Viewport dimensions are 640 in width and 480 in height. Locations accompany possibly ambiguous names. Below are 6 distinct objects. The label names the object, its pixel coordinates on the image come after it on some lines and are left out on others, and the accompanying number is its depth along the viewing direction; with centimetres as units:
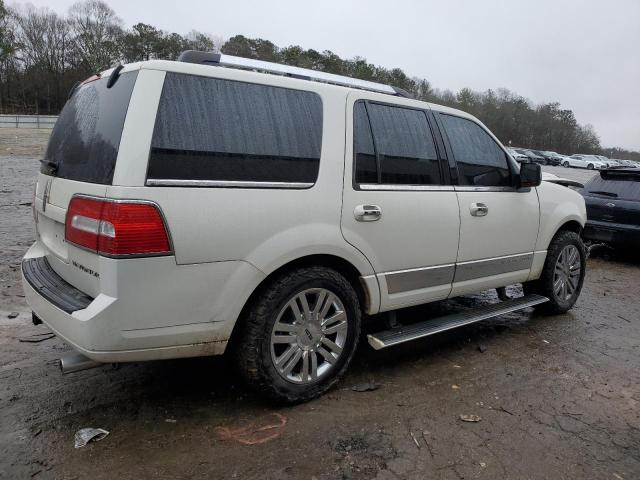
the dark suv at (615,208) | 763
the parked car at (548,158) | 5427
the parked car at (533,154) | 5194
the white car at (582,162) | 5447
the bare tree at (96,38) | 6606
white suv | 243
